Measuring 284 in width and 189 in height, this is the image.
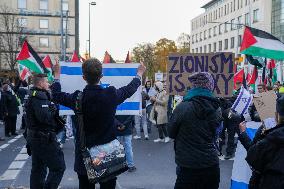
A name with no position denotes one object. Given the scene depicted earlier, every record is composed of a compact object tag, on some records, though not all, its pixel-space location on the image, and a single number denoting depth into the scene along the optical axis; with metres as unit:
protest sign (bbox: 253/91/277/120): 4.64
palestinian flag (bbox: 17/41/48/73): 9.48
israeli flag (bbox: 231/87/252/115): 6.01
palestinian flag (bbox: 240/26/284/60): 7.77
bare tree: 55.13
